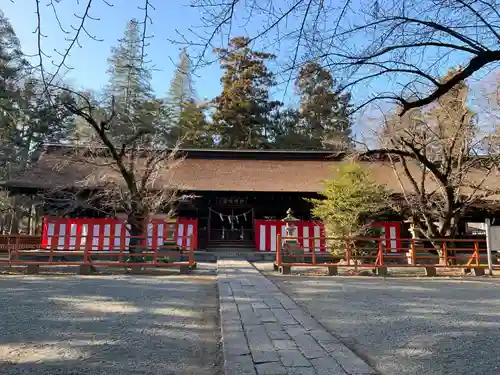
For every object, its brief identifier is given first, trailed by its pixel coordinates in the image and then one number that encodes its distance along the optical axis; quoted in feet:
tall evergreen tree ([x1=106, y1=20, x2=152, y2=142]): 55.02
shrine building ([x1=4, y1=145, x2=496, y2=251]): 47.73
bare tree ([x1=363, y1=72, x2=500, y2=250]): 34.60
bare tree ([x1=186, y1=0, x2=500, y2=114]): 8.22
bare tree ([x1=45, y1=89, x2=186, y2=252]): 34.19
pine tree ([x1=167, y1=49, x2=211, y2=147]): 93.50
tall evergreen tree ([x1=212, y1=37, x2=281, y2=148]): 92.73
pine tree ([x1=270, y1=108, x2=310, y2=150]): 93.76
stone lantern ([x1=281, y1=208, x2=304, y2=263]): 36.27
